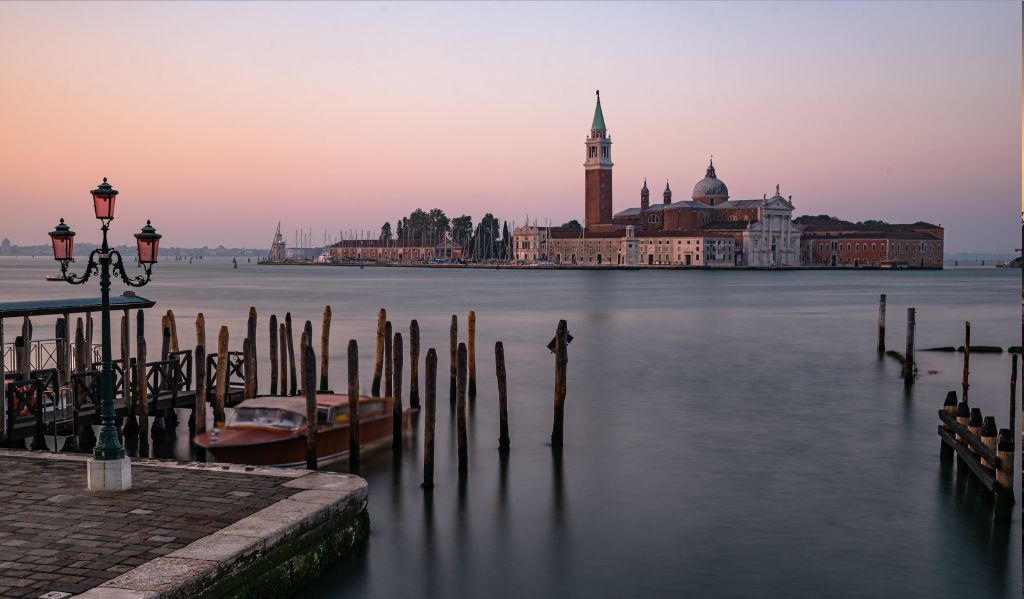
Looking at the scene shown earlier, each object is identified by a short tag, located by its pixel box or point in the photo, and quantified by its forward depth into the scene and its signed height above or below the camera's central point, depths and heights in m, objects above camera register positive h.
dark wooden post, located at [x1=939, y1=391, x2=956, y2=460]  16.86 -2.50
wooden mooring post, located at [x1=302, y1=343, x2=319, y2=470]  15.18 -2.28
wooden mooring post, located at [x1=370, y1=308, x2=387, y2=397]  22.64 -2.50
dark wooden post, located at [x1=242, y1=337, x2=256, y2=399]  19.36 -2.21
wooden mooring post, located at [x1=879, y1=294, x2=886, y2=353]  35.31 -2.45
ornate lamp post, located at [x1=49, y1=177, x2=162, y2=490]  11.69 -0.49
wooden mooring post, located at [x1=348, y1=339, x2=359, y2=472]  16.34 -2.76
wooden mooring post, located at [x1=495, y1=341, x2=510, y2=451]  17.71 -2.56
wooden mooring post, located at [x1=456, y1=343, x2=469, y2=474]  15.98 -2.95
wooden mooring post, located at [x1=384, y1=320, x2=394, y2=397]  21.89 -2.28
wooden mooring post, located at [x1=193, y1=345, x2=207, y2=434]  17.12 -2.42
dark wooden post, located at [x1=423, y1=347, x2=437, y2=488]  15.20 -2.73
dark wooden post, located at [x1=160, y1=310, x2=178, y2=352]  21.90 -1.66
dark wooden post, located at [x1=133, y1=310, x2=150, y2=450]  17.25 -2.43
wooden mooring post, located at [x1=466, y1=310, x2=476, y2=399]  24.77 -2.61
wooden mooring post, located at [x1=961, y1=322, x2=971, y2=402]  20.79 -2.19
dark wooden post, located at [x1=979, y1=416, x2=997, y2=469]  14.41 -2.52
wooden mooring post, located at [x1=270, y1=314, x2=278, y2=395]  22.70 -2.37
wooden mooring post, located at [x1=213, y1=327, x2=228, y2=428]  18.44 -2.44
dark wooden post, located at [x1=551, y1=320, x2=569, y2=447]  18.17 -2.20
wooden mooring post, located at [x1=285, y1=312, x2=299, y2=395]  23.03 -2.59
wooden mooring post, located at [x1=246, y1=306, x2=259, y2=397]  19.50 -1.87
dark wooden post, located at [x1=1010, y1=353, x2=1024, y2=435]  17.23 -2.28
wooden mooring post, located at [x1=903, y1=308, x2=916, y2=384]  28.46 -2.73
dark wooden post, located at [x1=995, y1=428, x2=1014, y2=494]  13.30 -2.70
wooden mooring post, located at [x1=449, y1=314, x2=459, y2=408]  23.19 -2.57
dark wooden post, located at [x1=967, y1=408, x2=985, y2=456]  15.48 -2.55
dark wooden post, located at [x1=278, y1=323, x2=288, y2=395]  22.62 -2.41
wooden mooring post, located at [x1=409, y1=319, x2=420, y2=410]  20.91 -2.37
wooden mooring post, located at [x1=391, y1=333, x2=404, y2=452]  18.36 -2.91
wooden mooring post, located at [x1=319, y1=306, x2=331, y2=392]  24.02 -2.36
